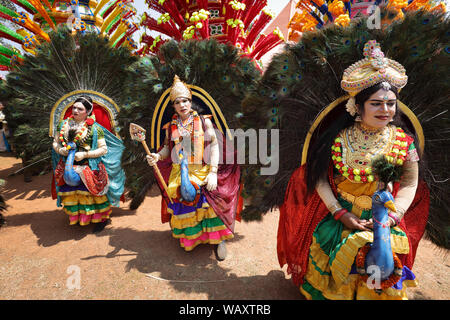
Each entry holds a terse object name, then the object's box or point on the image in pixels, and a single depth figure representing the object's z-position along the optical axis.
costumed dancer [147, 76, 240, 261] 2.96
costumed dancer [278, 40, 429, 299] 1.73
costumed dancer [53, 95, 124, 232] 3.62
